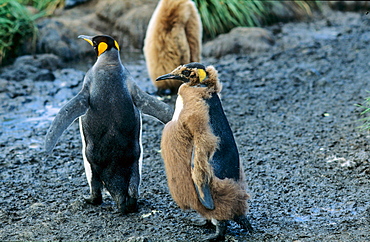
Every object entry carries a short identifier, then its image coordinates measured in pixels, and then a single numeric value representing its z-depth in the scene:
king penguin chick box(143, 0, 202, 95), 11.65
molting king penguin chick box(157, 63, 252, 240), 5.80
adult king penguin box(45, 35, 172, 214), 6.69
